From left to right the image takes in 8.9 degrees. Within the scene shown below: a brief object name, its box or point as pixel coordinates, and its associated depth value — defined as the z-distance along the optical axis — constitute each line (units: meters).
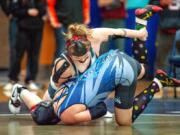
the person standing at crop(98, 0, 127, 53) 16.60
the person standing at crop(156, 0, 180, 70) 16.41
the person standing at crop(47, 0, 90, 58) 15.96
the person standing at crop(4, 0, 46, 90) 15.57
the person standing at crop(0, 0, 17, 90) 15.70
